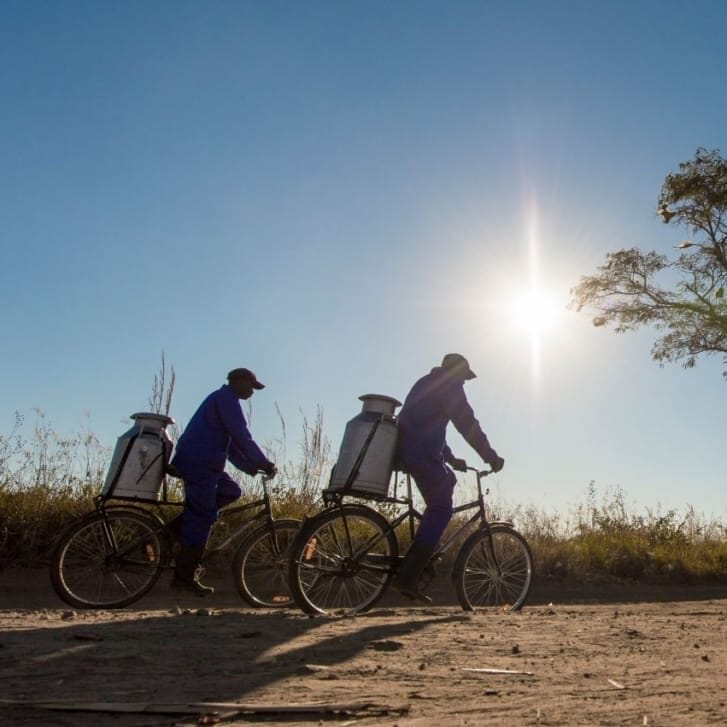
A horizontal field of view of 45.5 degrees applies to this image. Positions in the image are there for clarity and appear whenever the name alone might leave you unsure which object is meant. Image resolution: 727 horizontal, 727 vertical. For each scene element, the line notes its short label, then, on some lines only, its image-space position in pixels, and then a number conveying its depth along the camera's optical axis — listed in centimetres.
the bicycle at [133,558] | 696
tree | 2159
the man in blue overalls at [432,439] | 677
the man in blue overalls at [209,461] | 721
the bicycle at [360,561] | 657
